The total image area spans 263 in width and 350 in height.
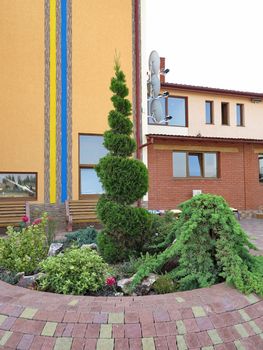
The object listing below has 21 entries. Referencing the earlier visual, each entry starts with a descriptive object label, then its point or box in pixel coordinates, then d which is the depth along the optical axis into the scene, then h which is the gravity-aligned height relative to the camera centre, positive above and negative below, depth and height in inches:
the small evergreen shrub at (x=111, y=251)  180.7 -37.6
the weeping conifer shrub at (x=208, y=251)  136.9 -30.5
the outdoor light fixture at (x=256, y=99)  645.3 +164.2
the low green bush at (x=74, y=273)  129.0 -37.0
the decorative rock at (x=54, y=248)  188.8 -38.2
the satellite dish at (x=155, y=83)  481.1 +148.4
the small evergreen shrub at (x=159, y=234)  180.1 -30.6
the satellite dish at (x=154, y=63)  482.9 +181.0
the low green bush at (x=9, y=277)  146.3 -42.5
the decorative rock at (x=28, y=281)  141.6 -43.0
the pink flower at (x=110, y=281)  134.0 -40.5
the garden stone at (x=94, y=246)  205.0 -39.6
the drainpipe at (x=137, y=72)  436.1 +150.5
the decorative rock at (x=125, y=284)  134.5 -42.8
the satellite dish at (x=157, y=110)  497.4 +111.8
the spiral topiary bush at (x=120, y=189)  181.9 -3.1
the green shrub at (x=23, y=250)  159.6 -33.6
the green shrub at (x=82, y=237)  221.9 -37.7
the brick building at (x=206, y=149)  477.1 +52.4
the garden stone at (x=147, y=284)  135.1 -42.7
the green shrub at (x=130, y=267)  157.7 -42.0
